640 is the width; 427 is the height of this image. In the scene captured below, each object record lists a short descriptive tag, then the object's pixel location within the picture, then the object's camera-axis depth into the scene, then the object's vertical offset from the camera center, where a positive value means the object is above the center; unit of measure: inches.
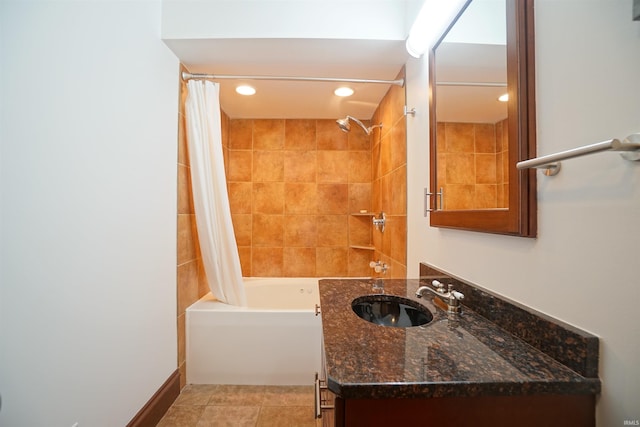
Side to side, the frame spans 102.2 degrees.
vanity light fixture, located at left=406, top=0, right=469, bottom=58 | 42.6 +33.9
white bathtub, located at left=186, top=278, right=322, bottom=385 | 71.2 -36.5
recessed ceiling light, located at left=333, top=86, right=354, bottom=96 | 82.1 +40.0
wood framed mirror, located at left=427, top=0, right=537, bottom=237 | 29.0 +13.1
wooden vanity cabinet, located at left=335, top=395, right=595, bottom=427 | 21.0 -16.4
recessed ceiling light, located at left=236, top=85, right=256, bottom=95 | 82.3 +40.7
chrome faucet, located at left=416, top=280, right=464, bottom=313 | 36.6 -12.1
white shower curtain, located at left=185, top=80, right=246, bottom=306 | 70.6 +5.8
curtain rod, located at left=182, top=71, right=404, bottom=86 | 67.6 +36.3
